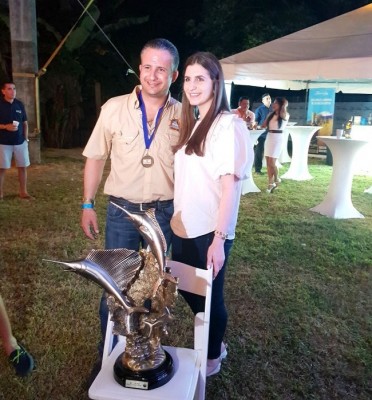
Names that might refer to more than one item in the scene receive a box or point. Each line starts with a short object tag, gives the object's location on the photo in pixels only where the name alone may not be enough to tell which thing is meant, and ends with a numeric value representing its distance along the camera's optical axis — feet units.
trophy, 5.15
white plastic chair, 5.09
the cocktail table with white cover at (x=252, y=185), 24.68
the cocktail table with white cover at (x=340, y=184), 20.13
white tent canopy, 17.49
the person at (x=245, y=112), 27.37
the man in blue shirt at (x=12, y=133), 19.93
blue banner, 40.27
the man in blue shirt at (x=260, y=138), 31.91
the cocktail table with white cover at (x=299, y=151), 30.22
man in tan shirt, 7.09
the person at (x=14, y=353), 8.21
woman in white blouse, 6.22
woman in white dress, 25.68
